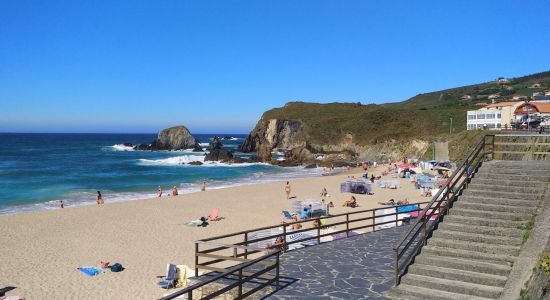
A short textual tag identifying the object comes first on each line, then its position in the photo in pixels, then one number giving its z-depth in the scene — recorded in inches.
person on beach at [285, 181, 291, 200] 1259.8
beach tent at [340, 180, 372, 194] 1304.1
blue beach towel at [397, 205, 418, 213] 723.5
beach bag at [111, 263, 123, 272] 588.4
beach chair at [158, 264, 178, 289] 500.4
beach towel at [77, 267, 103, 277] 574.5
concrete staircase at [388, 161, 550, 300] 309.6
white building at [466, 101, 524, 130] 2391.7
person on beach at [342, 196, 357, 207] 1085.1
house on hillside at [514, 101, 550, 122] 1820.5
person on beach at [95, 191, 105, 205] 1233.1
